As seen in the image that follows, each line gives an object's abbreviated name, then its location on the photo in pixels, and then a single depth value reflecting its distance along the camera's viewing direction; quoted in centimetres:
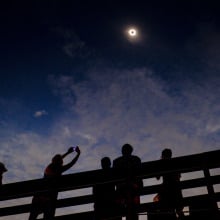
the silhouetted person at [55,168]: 402
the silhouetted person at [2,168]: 534
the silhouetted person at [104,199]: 271
